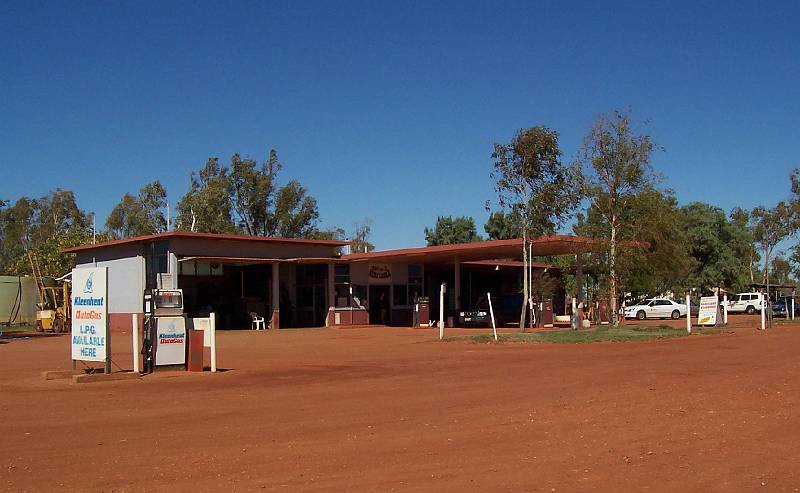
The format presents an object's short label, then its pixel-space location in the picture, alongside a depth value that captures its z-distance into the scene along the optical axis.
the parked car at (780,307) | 52.53
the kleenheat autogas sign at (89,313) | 16.70
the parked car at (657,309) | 53.00
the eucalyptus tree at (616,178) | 34.19
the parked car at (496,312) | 41.00
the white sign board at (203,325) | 18.17
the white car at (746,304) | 60.09
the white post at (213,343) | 17.95
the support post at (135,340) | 17.25
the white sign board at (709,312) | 35.09
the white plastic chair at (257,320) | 41.50
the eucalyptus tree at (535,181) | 32.78
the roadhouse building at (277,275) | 40.00
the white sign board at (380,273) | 46.19
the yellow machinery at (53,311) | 42.78
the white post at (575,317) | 35.87
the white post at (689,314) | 30.63
